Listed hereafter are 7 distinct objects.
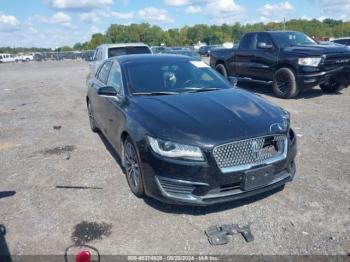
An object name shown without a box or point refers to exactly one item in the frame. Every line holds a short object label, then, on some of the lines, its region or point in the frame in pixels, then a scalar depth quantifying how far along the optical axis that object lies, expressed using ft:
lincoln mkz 11.51
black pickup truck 31.60
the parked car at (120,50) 37.83
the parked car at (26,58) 227.92
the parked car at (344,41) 65.38
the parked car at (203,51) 142.41
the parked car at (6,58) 219.45
